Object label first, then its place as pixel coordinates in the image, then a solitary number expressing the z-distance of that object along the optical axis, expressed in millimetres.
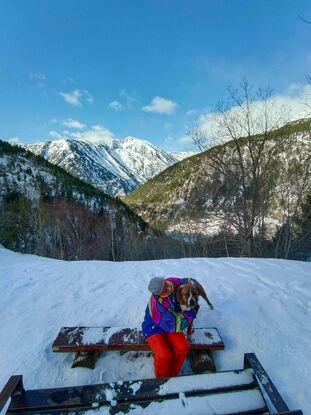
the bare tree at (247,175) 13734
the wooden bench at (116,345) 3772
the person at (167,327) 3434
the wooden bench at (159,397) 2703
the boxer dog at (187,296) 3449
